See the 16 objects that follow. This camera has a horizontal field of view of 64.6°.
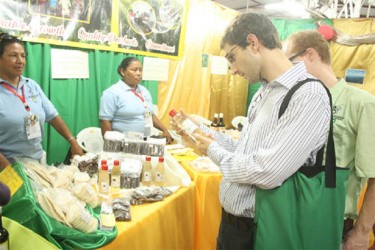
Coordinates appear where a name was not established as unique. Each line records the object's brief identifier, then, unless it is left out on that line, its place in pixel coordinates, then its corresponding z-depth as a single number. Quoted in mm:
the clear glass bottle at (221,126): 3418
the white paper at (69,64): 2879
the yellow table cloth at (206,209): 2217
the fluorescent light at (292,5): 3829
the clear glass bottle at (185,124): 1401
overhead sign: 2561
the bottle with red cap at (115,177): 1725
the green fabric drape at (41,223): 1087
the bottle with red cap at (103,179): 1635
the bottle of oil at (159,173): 1909
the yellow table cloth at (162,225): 1377
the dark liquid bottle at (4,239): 845
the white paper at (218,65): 4879
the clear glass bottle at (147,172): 1896
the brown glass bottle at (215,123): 3623
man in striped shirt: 930
